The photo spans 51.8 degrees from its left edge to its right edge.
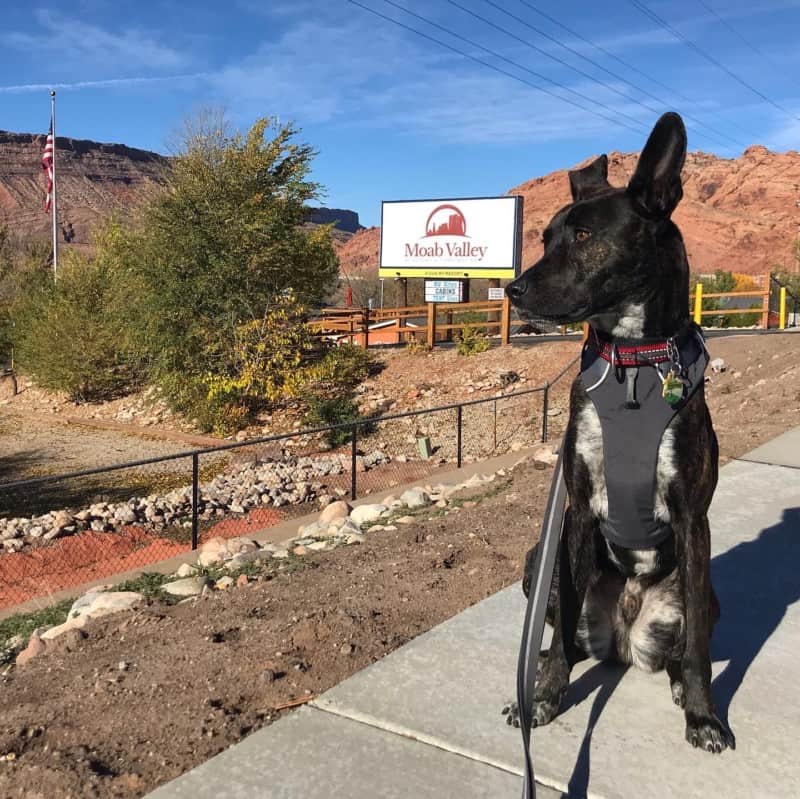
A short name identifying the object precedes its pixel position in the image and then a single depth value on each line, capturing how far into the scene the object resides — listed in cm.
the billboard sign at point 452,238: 2356
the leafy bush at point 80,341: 2488
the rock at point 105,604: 540
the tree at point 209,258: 2044
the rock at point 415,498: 934
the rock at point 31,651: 446
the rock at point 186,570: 708
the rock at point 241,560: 676
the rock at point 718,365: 1855
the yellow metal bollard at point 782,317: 2632
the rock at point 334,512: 946
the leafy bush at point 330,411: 1944
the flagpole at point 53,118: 3728
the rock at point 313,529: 851
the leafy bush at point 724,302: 3003
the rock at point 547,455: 976
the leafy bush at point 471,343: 2289
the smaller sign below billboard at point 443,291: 2453
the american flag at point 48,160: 3591
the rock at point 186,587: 568
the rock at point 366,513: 888
